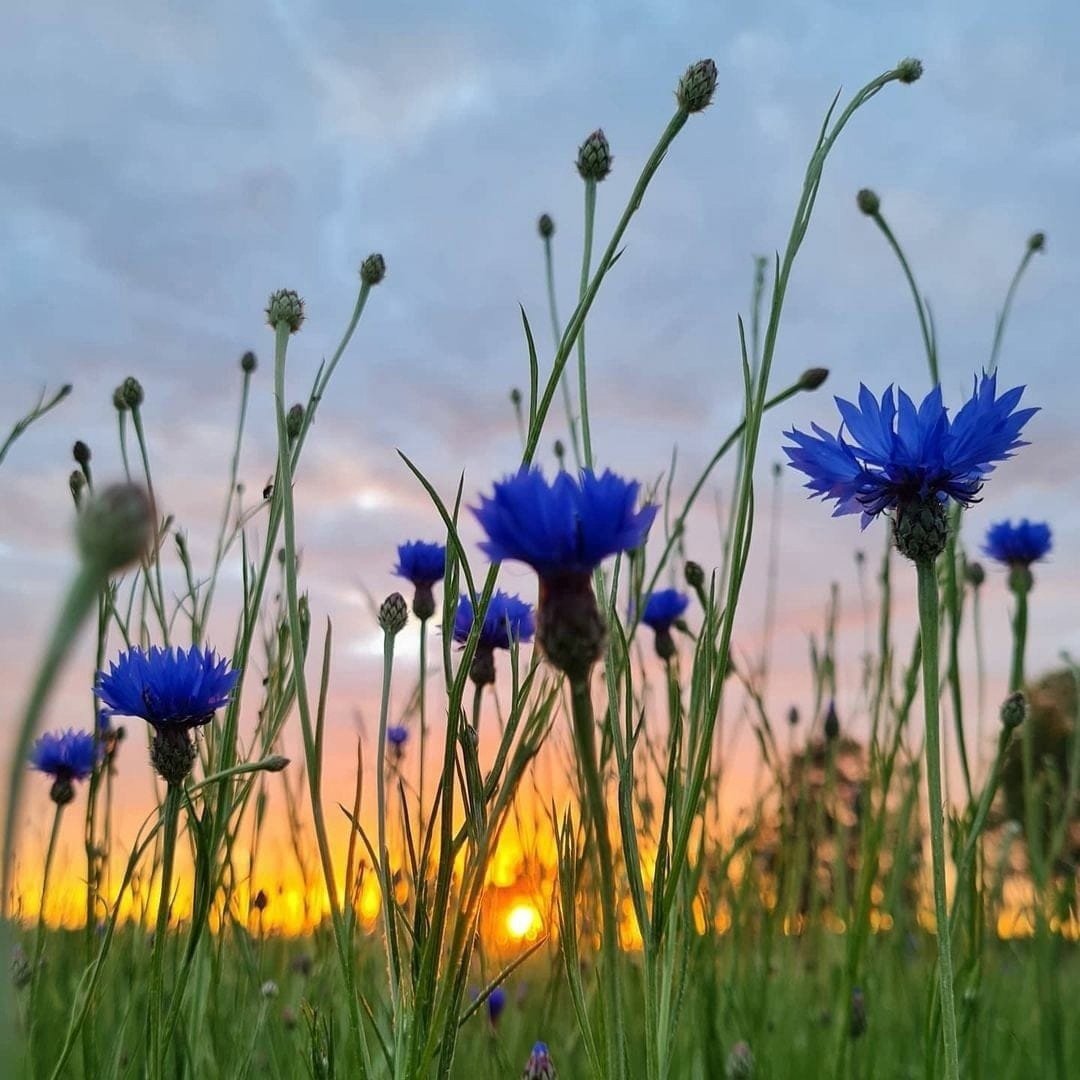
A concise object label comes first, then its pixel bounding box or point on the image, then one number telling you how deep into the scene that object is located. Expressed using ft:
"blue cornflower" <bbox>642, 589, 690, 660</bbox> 1.86
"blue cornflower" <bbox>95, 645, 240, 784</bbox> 1.06
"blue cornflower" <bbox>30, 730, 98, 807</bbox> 1.68
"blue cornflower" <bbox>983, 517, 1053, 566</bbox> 1.90
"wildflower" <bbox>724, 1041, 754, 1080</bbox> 1.26
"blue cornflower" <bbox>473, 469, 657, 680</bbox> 0.72
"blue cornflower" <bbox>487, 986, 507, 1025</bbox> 1.79
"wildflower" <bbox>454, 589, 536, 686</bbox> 1.26
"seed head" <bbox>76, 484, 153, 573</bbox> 0.43
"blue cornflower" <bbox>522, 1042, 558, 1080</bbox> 1.08
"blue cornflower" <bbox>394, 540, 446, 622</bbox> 1.41
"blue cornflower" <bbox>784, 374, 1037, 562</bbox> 0.95
